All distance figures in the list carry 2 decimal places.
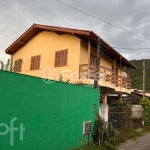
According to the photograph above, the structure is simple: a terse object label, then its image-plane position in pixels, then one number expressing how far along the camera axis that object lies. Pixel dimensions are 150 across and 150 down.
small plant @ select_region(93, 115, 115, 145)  7.45
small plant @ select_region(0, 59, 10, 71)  6.95
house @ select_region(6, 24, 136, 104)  10.73
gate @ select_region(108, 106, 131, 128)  9.46
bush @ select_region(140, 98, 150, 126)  13.65
